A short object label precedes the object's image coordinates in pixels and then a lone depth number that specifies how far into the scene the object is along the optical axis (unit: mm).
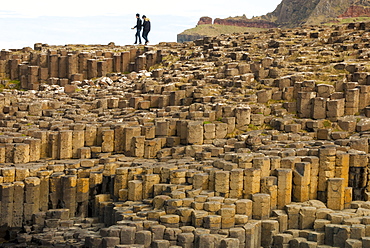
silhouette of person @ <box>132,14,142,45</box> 61612
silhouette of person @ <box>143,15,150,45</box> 61666
